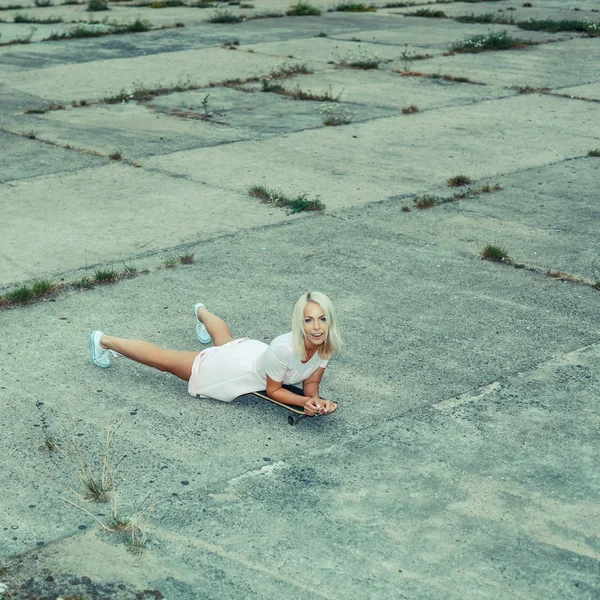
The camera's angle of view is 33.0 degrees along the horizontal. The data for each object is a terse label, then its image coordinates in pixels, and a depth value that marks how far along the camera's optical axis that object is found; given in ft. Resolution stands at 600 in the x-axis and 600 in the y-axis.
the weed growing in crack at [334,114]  36.81
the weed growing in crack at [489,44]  52.24
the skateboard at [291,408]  16.78
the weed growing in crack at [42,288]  21.79
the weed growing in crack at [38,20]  63.08
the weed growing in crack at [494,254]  24.11
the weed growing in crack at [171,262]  23.63
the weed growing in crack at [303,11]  66.80
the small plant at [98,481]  14.49
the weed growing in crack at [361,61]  47.83
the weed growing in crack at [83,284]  22.38
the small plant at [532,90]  42.16
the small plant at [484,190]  29.12
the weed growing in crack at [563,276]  22.98
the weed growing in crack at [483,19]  61.98
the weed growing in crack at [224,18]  62.85
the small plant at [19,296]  21.48
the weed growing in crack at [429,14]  65.62
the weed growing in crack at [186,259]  23.82
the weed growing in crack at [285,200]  27.73
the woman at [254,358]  16.22
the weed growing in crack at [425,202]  27.89
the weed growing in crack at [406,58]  47.85
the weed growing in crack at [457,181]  29.84
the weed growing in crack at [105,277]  22.61
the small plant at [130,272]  23.12
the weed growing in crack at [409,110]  38.63
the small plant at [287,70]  45.39
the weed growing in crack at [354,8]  69.21
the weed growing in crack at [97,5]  69.82
